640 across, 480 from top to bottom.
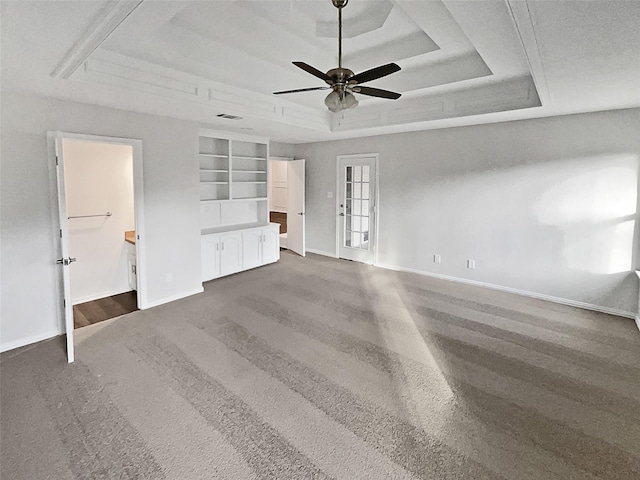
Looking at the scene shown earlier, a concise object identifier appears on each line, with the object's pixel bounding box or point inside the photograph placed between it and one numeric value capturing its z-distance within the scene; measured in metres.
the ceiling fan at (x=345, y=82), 2.45
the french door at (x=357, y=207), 6.57
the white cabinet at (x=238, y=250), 5.56
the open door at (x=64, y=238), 3.13
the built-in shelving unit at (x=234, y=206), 5.73
